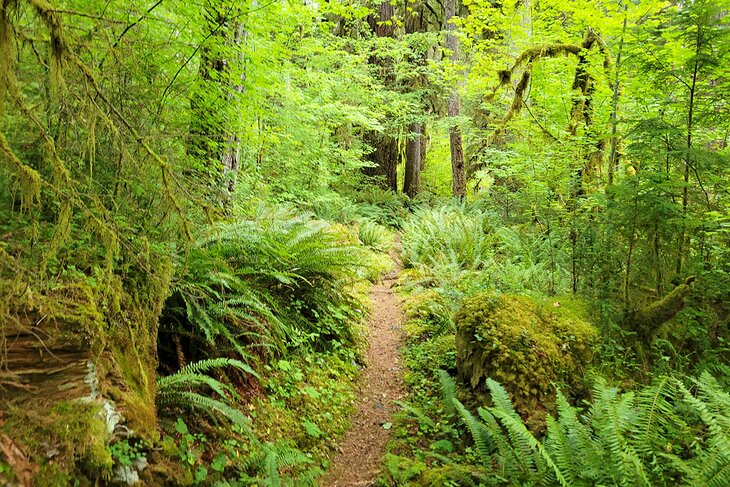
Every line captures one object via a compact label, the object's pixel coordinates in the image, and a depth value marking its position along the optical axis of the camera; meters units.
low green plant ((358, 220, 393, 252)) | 10.87
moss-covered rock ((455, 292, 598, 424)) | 3.88
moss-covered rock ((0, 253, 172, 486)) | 1.99
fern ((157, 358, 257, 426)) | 2.96
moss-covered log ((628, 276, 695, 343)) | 4.24
